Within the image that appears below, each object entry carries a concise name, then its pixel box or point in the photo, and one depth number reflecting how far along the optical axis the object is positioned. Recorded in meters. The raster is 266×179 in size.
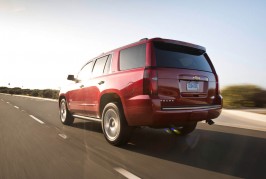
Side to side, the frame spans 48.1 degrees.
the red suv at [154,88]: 4.98
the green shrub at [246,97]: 15.77
